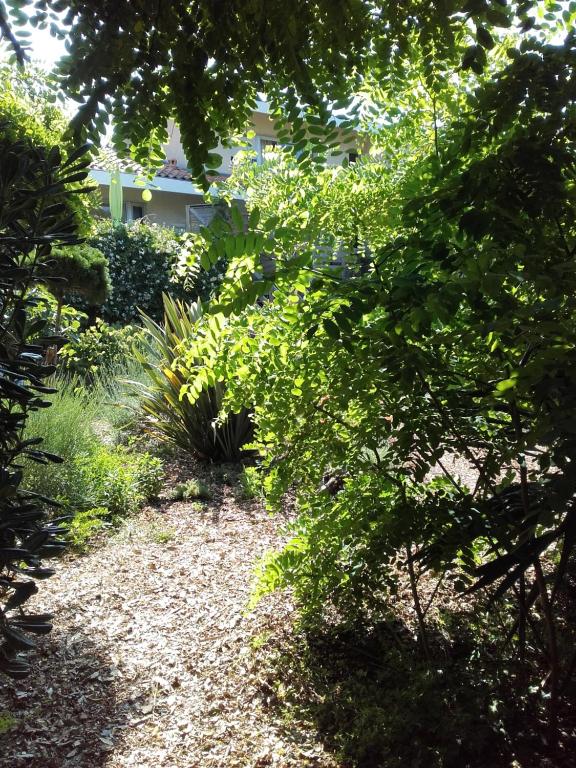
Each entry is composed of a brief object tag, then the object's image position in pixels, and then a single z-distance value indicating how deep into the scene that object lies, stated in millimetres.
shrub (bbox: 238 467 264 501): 5722
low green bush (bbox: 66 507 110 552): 4723
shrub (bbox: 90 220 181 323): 13133
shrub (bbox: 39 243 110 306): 7073
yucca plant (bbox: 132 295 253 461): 6969
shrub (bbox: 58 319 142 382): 9406
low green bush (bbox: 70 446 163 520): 5496
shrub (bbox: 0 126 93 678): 1372
